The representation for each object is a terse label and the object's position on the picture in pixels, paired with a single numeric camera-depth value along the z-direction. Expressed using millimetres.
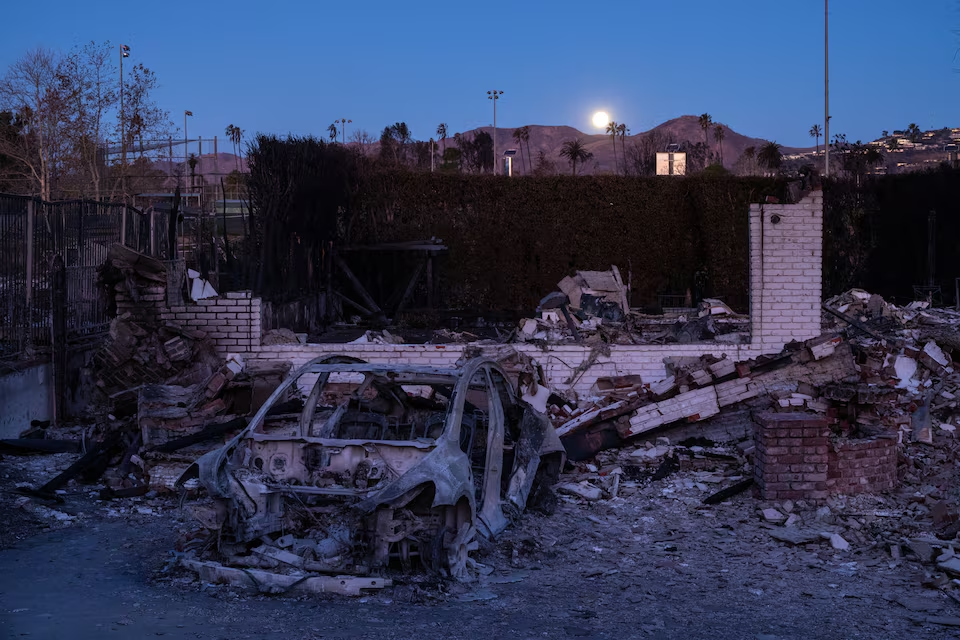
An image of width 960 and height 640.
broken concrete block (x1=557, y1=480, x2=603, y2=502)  8609
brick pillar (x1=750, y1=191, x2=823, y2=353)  11406
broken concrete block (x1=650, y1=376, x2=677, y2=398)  10219
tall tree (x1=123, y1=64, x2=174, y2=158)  25281
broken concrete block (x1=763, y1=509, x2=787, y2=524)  7703
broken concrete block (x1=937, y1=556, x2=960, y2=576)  6164
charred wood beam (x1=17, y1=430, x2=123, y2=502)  8156
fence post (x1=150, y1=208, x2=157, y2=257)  14780
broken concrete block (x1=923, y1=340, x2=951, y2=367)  11727
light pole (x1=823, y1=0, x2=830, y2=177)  32381
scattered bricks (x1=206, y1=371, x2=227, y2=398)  9915
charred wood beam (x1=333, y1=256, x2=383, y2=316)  18828
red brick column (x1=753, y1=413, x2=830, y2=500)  8031
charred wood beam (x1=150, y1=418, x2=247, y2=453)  9109
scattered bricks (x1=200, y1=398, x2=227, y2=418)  9750
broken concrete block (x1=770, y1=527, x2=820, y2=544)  7117
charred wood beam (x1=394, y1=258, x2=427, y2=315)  19344
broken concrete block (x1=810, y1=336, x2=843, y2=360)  10359
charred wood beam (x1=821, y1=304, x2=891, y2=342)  12105
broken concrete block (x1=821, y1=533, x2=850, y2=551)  6922
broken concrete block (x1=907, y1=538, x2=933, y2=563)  6535
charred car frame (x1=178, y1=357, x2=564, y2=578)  5922
